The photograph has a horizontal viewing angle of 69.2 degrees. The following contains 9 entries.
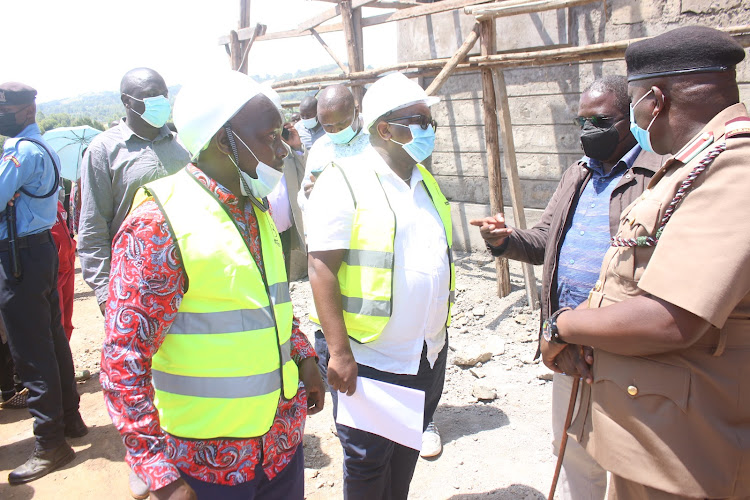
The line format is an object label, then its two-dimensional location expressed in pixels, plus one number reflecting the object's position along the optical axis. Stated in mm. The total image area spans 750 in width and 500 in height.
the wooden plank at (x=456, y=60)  5055
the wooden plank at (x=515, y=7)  4500
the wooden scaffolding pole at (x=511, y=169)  5066
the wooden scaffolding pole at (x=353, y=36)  6797
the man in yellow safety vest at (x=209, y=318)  1409
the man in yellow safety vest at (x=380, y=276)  2195
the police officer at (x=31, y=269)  3367
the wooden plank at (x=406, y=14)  6000
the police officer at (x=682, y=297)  1284
